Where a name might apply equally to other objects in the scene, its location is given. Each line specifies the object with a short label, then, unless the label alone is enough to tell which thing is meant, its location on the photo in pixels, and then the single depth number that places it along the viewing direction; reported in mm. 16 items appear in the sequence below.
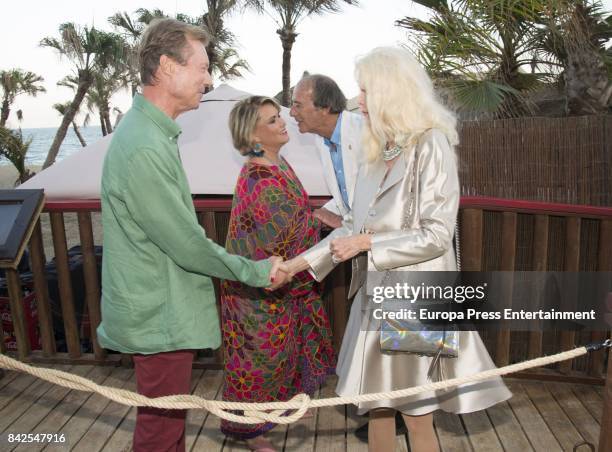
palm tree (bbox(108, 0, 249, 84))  26219
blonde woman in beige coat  1942
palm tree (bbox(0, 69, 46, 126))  45688
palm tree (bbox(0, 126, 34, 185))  19281
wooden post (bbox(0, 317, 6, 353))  3864
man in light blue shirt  3211
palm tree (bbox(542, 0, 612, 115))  7867
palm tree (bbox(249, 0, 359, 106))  25406
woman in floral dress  2738
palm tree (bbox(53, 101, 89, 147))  67688
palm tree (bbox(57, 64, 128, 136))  42406
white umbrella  5172
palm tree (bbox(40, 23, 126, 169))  38344
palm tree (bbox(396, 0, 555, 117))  8203
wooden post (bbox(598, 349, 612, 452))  1973
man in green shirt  1831
